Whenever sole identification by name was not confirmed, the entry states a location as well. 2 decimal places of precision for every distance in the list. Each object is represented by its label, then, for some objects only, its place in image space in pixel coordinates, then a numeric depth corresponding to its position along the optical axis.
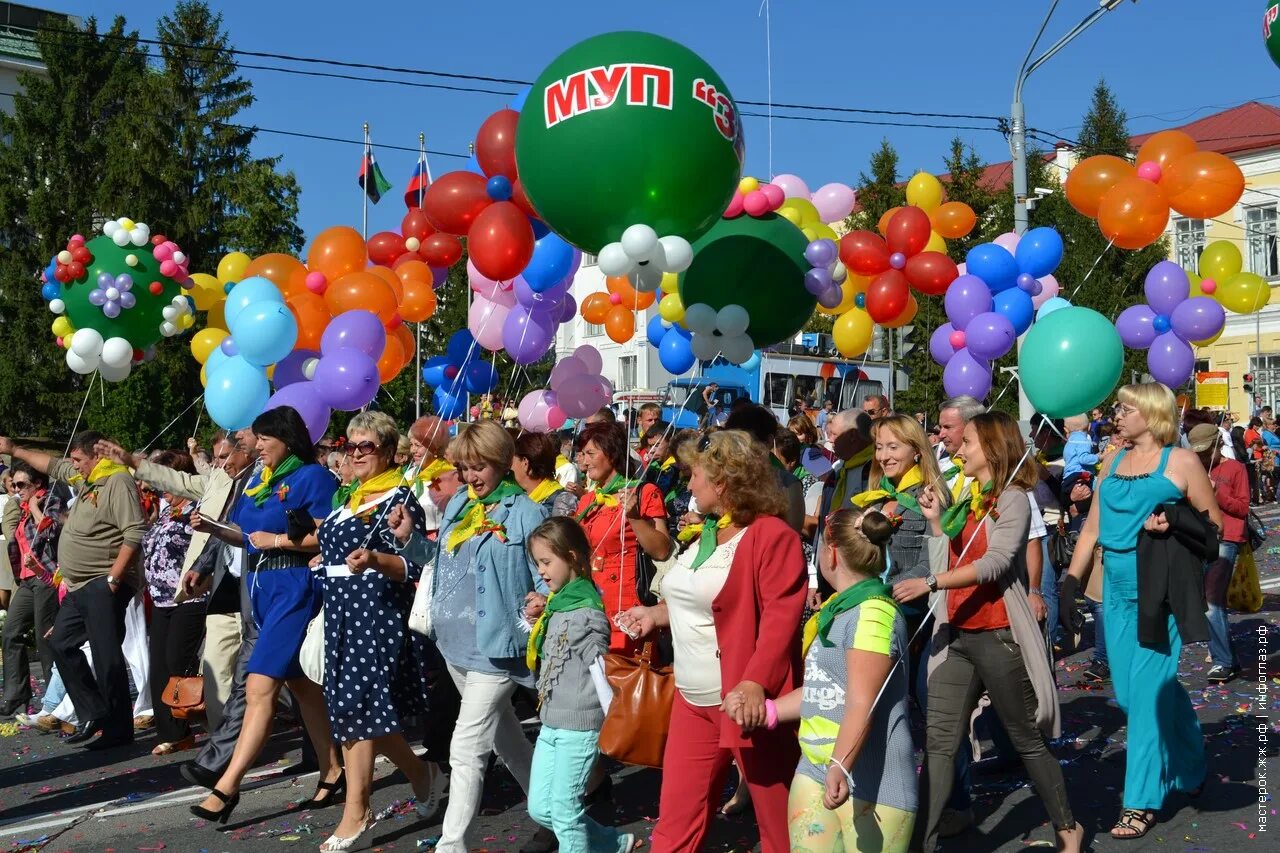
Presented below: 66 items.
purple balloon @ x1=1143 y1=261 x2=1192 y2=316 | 8.48
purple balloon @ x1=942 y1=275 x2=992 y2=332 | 8.77
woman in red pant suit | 4.01
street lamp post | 13.64
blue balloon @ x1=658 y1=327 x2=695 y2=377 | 10.16
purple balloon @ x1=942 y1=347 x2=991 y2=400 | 8.83
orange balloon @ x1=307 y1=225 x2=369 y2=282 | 9.66
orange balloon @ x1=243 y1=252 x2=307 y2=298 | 9.51
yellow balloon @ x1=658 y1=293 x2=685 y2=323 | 9.80
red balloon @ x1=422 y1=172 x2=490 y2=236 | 8.27
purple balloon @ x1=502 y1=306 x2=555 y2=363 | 9.41
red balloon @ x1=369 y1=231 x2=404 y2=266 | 9.89
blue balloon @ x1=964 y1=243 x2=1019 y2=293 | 8.81
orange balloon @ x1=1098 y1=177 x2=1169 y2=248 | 7.86
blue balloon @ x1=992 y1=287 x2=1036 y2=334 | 8.62
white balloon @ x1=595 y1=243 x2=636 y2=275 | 6.14
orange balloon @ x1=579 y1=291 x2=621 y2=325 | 10.98
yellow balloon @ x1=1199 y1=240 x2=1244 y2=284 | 8.72
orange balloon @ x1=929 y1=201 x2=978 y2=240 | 10.16
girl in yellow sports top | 3.76
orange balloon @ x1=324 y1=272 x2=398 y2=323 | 9.08
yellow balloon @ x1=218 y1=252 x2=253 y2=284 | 10.80
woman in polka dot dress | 5.47
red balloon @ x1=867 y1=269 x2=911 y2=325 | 9.51
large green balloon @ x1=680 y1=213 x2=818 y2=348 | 7.83
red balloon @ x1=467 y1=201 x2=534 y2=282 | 7.75
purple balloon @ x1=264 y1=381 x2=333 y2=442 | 8.21
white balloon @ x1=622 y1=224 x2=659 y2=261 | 6.01
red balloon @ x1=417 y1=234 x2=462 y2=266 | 9.47
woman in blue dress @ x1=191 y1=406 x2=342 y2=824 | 5.88
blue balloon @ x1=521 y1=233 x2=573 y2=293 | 8.62
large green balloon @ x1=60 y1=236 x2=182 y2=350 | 9.73
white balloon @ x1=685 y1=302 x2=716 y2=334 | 7.79
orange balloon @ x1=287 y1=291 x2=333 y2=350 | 9.13
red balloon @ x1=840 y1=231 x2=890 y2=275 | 9.46
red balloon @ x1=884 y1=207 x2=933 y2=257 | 9.52
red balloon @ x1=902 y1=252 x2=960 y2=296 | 9.36
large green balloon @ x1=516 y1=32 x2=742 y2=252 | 6.06
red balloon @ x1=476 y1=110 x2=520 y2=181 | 8.23
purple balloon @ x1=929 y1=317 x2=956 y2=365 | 9.23
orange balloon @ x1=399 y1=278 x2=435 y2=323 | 9.49
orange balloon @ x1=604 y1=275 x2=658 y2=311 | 10.18
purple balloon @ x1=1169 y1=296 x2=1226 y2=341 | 8.30
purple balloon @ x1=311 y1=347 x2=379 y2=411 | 8.14
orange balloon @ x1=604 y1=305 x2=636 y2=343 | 10.75
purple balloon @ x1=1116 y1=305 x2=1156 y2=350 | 8.66
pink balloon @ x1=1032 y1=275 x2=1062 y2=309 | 9.09
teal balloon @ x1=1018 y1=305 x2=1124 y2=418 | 5.88
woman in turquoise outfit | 5.29
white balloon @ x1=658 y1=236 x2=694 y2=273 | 6.14
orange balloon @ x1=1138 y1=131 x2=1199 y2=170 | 7.98
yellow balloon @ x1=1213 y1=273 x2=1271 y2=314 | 8.55
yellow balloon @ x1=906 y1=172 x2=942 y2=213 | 10.35
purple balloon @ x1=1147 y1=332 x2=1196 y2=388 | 8.30
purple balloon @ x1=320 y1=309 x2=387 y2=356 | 8.45
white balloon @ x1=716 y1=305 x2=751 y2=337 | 7.73
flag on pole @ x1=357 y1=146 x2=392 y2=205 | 21.60
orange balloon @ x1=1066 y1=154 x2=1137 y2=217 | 8.13
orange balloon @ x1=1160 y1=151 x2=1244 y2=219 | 7.79
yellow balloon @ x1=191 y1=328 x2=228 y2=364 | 10.20
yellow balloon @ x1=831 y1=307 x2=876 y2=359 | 9.95
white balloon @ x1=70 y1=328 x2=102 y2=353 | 9.62
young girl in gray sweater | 4.73
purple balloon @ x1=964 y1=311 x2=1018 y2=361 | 8.47
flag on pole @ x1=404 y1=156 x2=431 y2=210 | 11.51
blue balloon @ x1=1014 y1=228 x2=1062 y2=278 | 8.74
